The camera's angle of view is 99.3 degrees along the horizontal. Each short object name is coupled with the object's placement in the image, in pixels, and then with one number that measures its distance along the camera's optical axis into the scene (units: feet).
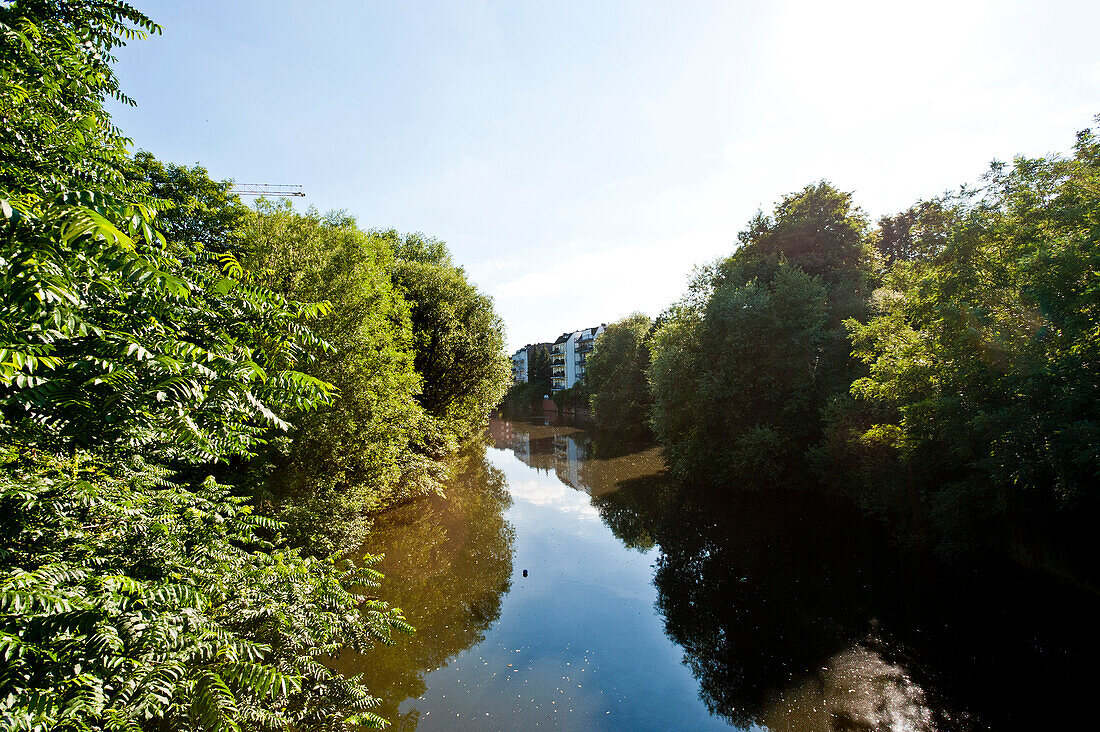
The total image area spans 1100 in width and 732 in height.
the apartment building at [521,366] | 425.28
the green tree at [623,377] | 158.10
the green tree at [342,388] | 45.73
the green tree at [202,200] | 58.49
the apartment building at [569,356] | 282.97
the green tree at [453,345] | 90.99
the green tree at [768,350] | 71.15
